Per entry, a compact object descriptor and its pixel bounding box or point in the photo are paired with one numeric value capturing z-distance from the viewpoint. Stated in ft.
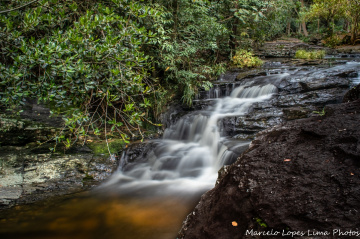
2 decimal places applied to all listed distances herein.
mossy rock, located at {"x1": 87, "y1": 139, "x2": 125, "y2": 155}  18.98
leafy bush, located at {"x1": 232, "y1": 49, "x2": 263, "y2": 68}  37.65
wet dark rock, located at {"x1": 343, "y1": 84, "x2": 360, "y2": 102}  13.51
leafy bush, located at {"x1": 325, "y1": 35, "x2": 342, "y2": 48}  54.78
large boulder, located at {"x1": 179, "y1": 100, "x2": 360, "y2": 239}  5.79
